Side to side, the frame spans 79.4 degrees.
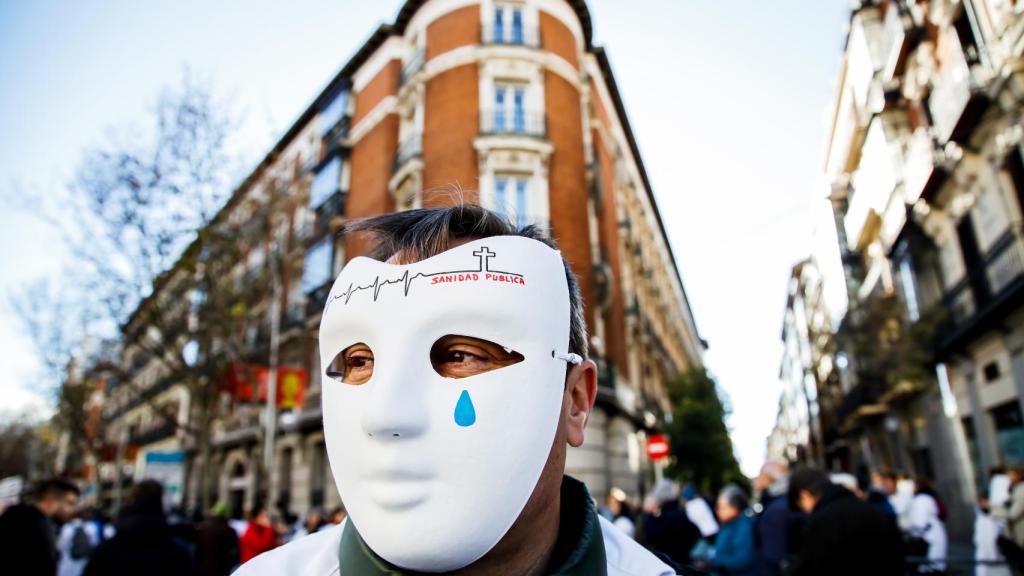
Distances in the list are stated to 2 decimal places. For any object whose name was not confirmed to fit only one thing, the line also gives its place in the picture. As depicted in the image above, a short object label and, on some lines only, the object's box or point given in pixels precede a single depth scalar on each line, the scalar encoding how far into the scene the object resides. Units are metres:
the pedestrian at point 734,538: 5.64
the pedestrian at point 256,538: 6.83
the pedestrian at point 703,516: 7.76
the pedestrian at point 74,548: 6.57
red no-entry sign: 13.97
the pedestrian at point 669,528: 6.26
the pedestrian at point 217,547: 5.75
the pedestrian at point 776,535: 5.37
